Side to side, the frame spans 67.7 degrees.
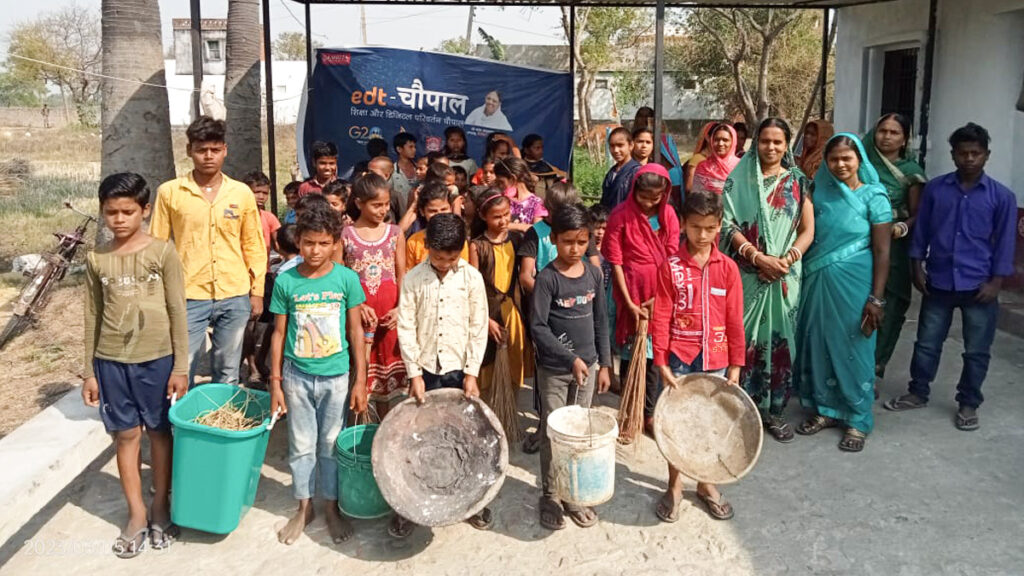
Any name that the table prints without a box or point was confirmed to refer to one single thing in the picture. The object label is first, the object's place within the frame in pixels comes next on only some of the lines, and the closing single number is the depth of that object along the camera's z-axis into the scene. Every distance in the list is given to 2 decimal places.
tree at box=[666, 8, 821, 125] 23.20
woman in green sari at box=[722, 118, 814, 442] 4.10
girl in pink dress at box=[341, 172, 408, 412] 3.77
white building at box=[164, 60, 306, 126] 31.34
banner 8.41
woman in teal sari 4.09
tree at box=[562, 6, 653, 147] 23.72
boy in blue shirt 4.17
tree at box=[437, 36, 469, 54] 34.97
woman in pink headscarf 4.87
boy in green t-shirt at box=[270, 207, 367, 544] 3.22
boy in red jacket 3.46
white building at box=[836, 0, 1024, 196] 6.54
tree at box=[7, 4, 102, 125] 33.03
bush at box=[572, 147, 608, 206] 15.14
